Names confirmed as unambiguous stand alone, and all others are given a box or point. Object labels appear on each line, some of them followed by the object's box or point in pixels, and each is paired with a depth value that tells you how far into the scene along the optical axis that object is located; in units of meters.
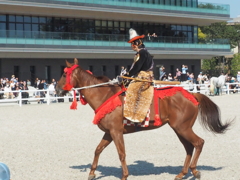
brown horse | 8.35
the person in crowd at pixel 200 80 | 38.50
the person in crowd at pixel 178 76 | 37.59
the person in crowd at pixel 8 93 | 29.61
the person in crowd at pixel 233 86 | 37.98
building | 43.09
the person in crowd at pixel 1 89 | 30.10
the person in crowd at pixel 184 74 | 37.88
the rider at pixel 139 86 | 8.34
